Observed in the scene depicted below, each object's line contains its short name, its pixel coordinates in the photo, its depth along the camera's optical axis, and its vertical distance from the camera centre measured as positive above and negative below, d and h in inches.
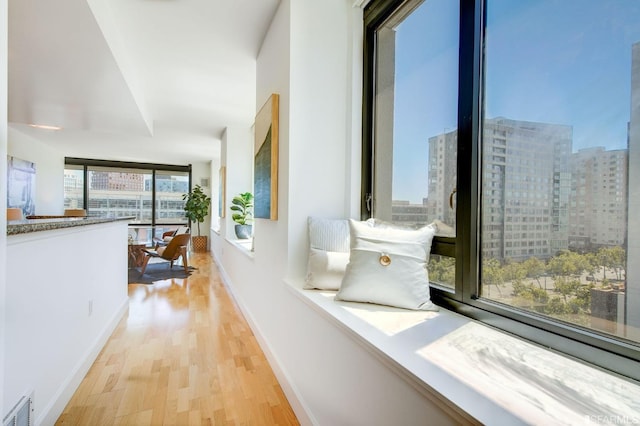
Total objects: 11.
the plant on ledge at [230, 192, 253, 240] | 184.7 -2.6
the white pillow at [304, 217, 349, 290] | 69.1 -9.9
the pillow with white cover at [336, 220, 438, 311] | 54.4 -10.7
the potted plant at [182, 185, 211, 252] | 316.8 -1.0
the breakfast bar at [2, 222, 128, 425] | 51.3 -23.2
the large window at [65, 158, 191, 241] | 315.0 +18.0
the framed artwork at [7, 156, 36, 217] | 188.8 +13.8
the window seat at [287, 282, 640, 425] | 26.8 -17.4
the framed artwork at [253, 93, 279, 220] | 86.7 +14.9
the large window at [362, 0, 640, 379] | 34.7 +7.2
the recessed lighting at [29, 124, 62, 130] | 179.1 +47.6
